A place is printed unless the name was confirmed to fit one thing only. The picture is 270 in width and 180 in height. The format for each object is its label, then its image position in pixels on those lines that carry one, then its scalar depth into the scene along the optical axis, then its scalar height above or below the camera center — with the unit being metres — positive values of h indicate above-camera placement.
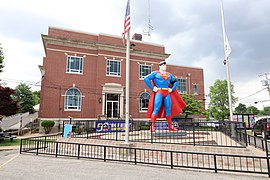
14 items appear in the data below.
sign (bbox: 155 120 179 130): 11.76 -1.05
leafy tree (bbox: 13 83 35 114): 45.94 +3.34
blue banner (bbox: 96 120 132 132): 13.74 -1.24
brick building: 22.25 +4.54
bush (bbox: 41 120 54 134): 20.11 -1.68
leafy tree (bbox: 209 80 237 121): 35.42 +2.00
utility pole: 36.31 +5.05
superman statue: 11.60 +0.81
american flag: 9.00 +4.31
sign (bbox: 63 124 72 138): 12.23 -1.36
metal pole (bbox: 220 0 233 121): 10.94 +2.75
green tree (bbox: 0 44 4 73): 15.05 +3.98
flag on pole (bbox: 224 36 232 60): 11.02 +3.62
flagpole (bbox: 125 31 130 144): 8.40 +0.86
